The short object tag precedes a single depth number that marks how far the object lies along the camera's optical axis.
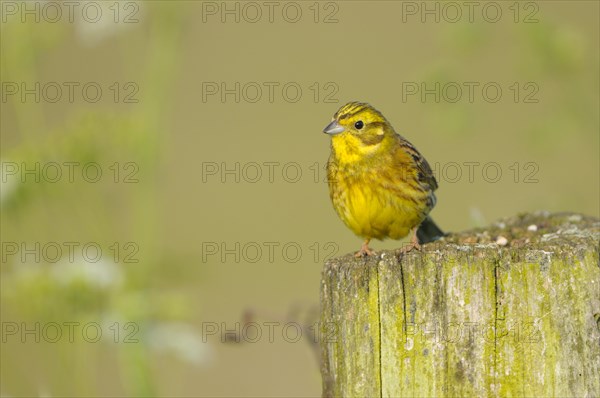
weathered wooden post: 6.27
